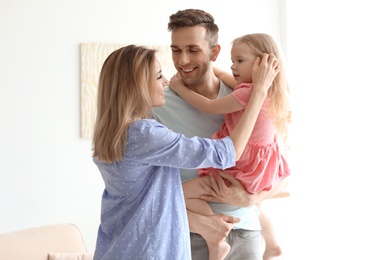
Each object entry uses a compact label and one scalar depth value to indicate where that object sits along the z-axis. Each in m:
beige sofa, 3.97
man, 2.72
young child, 2.69
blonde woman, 2.37
